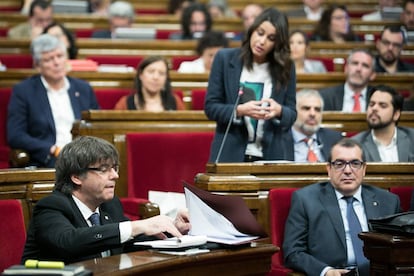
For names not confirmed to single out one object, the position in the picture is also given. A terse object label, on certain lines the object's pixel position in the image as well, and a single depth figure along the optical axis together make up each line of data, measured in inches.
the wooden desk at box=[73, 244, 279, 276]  213.5
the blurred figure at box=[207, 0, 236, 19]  684.7
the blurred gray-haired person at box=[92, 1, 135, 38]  608.1
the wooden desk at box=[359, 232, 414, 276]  259.9
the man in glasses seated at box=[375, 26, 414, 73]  540.4
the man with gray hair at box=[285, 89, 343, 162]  394.6
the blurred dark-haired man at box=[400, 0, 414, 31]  634.8
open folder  244.1
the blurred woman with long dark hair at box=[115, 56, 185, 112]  437.1
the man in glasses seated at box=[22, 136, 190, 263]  235.3
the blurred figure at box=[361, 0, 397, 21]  706.2
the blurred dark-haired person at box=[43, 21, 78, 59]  505.3
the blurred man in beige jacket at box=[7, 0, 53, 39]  573.7
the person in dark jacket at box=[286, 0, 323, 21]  700.0
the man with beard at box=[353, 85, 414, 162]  391.9
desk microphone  349.6
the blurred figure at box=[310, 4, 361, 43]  616.4
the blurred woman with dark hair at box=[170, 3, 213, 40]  599.5
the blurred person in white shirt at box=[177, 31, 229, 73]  514.9
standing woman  354.3
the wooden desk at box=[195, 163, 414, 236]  313.0
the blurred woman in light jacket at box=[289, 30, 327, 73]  519.8
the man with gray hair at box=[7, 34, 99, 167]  419.5
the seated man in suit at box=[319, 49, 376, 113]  473.4
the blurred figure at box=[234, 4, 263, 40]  626.5
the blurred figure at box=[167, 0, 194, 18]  696.4
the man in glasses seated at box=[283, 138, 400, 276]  304.8
